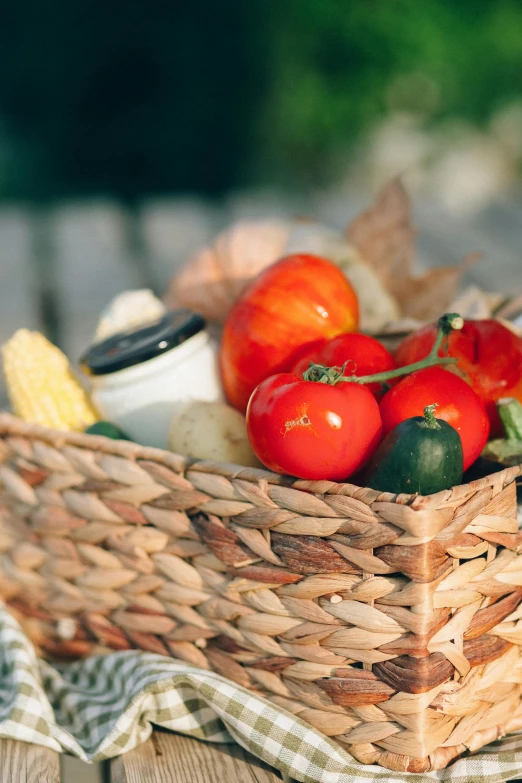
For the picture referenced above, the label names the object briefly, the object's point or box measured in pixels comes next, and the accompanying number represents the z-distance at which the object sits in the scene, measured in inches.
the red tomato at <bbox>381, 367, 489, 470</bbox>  36.7
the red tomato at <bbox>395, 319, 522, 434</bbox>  38.7
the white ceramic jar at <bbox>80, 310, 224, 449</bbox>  41.4
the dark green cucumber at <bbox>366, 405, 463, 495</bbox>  35.1
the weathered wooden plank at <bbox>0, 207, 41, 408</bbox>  58.0
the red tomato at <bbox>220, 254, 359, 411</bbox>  40.7
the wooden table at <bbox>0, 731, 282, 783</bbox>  36.7
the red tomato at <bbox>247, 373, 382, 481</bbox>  35.8
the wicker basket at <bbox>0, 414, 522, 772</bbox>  35.4
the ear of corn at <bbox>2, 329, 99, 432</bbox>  42.3
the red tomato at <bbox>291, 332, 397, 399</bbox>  38.2
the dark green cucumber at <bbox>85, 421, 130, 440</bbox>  41.0
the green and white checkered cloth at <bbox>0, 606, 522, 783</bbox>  36.3
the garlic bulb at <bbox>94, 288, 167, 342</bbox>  45.0
